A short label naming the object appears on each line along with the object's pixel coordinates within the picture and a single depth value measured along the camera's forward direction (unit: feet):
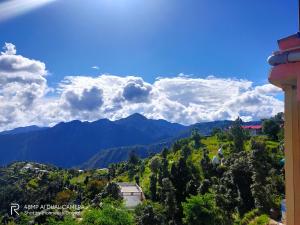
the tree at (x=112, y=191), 169.48
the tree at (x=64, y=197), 206.39
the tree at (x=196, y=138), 287.69
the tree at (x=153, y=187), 182.46
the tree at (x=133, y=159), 320.70
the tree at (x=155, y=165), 211.00
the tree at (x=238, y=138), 208.74
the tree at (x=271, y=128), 242.29
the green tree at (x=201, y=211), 109.70
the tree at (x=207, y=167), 160.56
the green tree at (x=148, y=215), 122.21
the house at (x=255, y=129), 332.80
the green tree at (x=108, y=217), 103.60
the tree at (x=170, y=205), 136.15
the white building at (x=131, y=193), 196.13
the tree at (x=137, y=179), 257.79
